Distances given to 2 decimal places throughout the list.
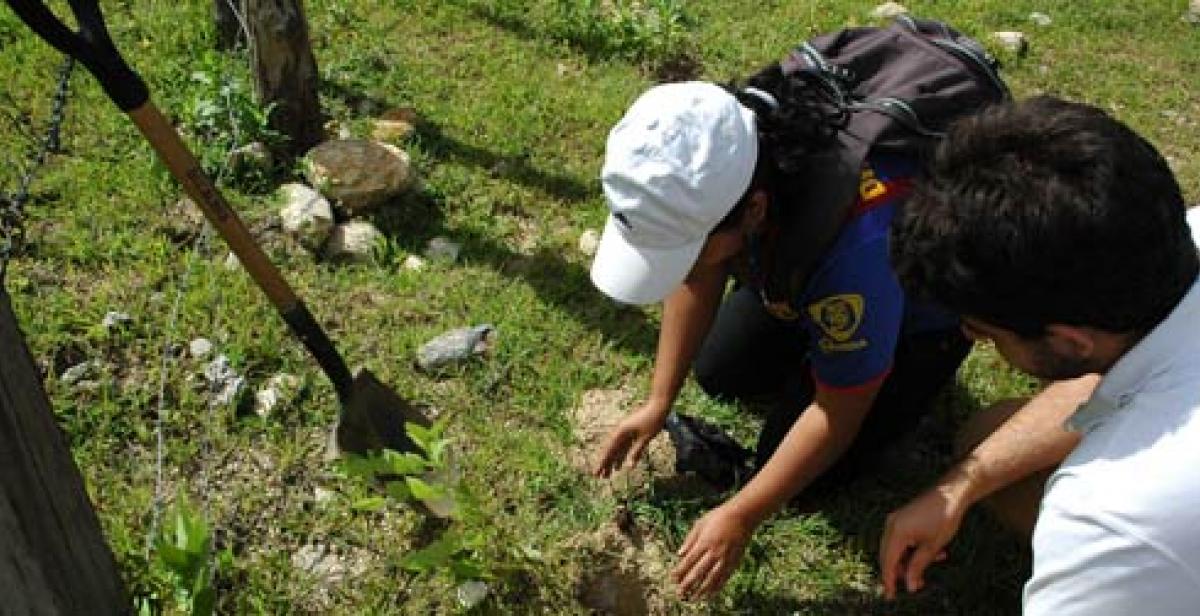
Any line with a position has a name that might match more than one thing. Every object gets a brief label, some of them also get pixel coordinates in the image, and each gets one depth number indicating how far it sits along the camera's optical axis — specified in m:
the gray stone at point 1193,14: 4.96
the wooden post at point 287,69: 3.24
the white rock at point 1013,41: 4.49
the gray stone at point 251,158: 3.32
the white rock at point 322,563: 2.40
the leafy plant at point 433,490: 2.03
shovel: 1.83
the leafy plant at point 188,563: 1.97
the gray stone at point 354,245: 3.18
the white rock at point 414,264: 3.18
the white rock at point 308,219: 3.13
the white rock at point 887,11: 4.57
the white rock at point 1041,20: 4.75
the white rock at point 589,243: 3.30
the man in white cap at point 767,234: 1.81
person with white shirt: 1.29
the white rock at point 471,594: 2.30
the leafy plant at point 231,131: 3.31
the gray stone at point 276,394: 2.72
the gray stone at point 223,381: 2.72
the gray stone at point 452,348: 2.88
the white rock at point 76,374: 2.72
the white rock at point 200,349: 2.83
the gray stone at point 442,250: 3.22
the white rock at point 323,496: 2.54
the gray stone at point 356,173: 3.26
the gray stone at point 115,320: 2.86
